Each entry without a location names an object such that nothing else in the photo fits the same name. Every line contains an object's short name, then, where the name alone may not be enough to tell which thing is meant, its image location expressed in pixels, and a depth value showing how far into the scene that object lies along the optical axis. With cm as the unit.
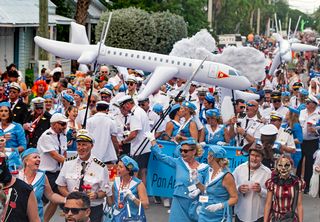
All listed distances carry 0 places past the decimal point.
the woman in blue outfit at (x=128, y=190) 1059
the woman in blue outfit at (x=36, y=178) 1019
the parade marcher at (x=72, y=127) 1481
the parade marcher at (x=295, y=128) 1578
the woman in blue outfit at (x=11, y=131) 1316
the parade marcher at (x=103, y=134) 1441
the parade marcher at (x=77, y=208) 787
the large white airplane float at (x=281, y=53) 3034
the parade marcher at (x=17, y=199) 848
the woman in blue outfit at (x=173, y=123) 1590
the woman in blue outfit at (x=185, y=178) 1147
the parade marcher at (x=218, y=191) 1092
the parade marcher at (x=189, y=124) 1520
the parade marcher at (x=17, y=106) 1617
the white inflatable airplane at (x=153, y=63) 2012
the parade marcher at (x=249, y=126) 1530
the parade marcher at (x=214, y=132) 1551
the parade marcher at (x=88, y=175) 1088
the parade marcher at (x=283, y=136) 1491
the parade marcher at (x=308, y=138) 1719
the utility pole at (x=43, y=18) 2945
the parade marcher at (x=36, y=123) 1478
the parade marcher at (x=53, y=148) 1310
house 3416
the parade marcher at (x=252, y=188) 1145
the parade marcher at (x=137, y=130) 1502
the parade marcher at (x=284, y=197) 1111
